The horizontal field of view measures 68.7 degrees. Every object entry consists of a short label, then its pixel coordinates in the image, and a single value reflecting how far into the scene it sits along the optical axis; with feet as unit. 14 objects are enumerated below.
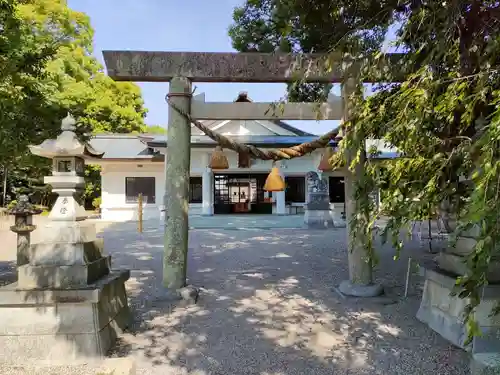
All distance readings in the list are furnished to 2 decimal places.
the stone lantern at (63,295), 10.56
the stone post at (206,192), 58.80
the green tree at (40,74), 16.48
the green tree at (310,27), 13.57
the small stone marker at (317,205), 44.06
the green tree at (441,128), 5.41
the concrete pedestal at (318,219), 43.96
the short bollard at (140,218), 40.73
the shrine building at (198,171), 58.65
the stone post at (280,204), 62.28
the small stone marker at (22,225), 19.71
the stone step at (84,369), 9.70
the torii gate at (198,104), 15.97
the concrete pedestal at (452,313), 9.88
